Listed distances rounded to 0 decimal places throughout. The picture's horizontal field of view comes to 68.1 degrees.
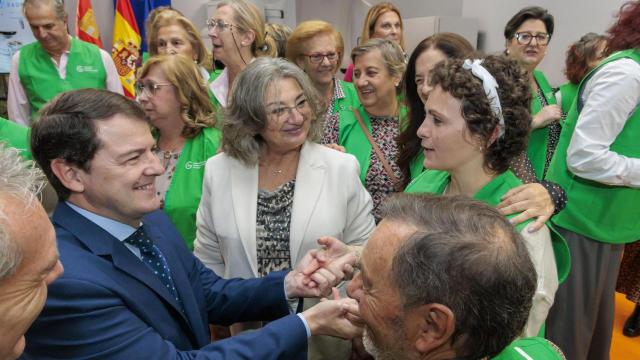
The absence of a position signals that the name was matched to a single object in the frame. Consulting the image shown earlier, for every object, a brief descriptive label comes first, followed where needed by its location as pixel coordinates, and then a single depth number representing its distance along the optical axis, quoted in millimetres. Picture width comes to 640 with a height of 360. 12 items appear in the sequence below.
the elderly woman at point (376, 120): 2543
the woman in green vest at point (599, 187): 2045
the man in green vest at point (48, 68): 3922
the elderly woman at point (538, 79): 2916
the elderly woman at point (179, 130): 2441
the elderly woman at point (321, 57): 3160
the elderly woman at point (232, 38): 3195
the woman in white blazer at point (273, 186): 2008
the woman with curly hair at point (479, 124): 1559
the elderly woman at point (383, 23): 3936
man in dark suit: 1157
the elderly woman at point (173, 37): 3570
